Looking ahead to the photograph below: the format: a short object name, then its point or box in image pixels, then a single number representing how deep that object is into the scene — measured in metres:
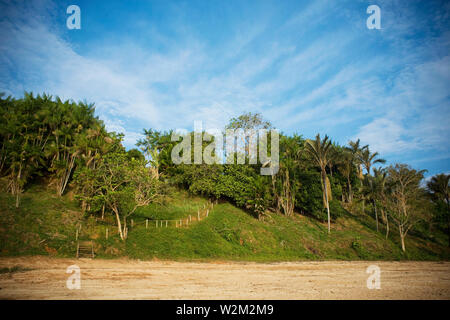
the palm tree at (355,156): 48.22
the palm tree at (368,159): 47.69
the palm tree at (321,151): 32.47
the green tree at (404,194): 30.80
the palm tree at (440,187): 42.50
